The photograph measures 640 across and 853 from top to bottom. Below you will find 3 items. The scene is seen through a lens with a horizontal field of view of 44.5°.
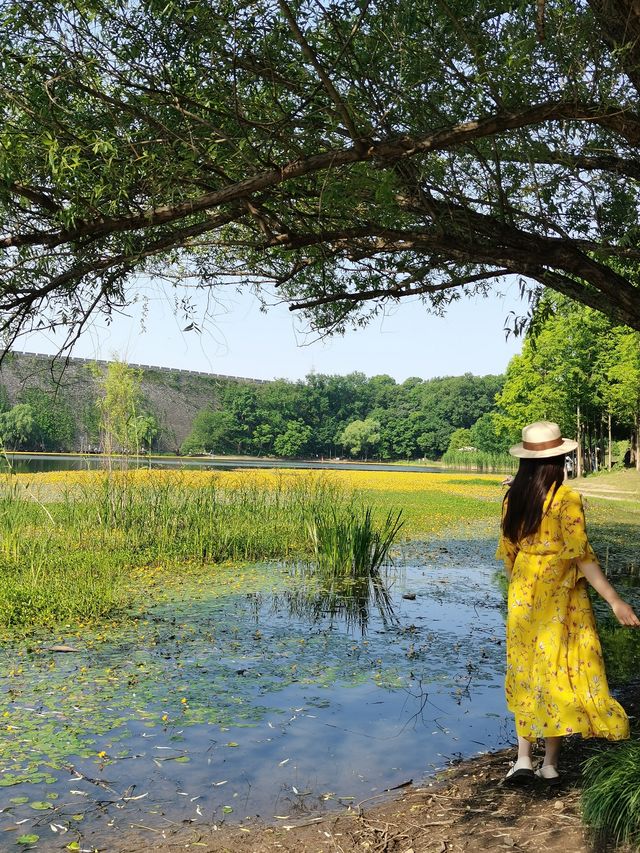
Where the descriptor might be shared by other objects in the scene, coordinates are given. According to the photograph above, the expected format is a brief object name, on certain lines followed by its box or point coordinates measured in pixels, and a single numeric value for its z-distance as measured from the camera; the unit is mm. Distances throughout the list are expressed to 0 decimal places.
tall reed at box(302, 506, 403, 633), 7867
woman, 3242
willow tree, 3342
